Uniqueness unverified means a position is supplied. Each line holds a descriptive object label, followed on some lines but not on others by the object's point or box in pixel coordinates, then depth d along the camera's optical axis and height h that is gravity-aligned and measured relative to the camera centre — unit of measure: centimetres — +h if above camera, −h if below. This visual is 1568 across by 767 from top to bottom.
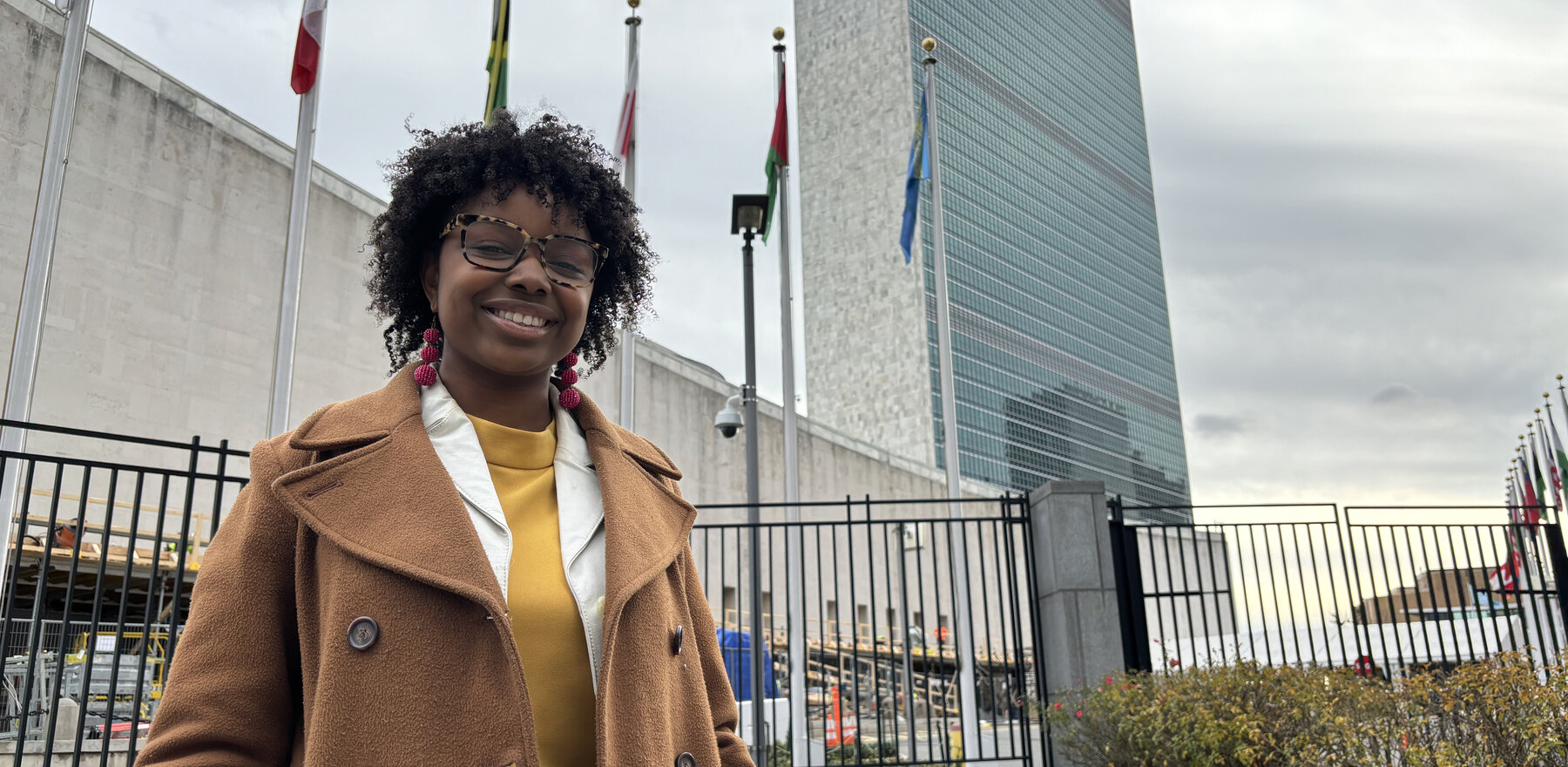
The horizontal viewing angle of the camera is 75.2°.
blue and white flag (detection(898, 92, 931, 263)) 1429 +679
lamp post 1183 +466
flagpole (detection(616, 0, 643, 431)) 1265 +612
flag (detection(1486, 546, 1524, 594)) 1065 +102
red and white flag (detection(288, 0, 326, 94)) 965 +584
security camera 1382 +328
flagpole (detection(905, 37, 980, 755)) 1363 +443
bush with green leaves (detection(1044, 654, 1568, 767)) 542 -37
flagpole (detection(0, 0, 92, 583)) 838 +377
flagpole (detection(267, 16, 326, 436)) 917 +393
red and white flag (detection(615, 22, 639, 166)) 1259 +658
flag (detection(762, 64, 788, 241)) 1412 +701
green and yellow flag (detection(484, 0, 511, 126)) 1131 +665
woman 145 +20
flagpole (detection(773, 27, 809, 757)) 1406 +445
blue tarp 1575 +13
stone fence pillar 838 +61
